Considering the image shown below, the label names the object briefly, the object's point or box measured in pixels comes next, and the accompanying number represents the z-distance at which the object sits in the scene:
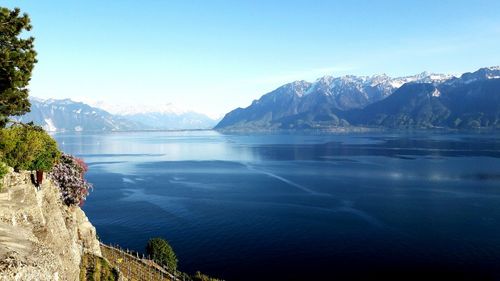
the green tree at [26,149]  36.88
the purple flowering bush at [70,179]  47.28
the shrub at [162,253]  66.56
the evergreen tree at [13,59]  35.94
